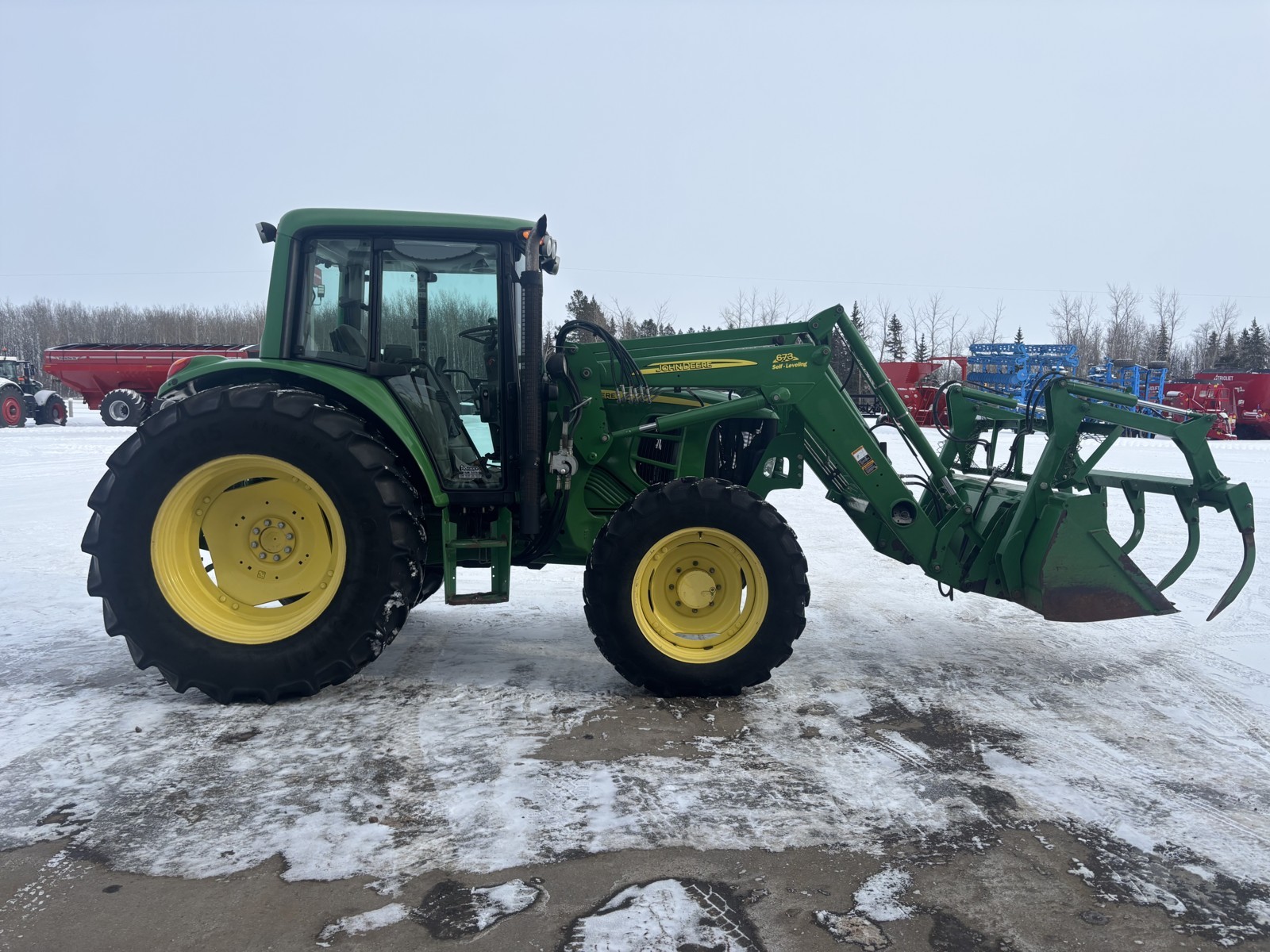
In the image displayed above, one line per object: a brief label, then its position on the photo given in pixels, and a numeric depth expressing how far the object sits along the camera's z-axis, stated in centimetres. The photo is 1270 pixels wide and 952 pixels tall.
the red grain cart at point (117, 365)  2461
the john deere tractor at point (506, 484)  389
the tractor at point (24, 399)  2322
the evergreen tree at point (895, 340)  5119
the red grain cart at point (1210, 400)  2312
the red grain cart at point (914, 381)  2212
